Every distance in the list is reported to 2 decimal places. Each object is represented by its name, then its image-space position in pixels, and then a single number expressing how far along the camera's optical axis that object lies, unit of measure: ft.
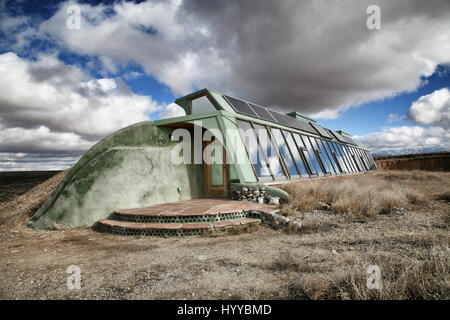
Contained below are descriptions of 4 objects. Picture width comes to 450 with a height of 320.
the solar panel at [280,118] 37.53
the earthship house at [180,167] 22.16
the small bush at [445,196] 24.48
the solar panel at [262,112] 34.02
